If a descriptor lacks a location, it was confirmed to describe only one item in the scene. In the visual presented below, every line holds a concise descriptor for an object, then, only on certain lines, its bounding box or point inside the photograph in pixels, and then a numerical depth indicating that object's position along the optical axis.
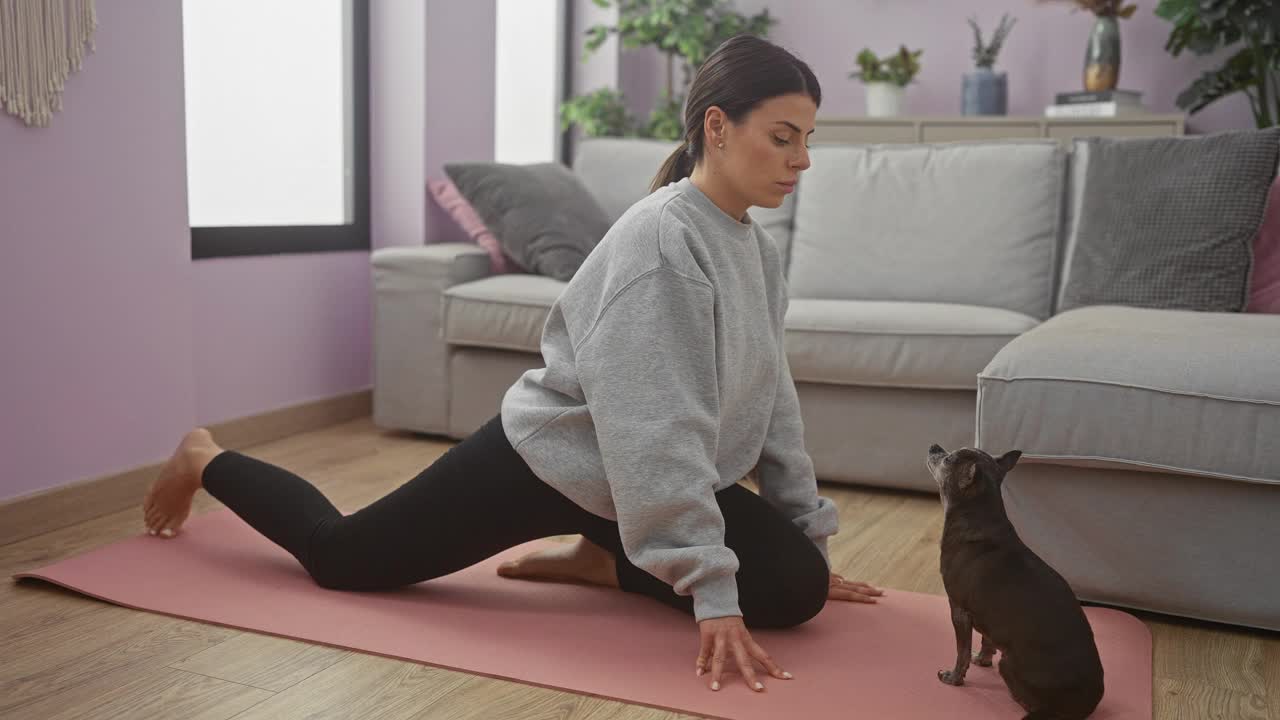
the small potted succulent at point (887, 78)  4.98
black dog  1.42
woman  1.56
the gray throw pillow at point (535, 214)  3.33
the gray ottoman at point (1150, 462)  1.85
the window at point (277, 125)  3.26
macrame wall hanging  2.21
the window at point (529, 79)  5.01
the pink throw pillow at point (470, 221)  3.49
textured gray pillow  2.67
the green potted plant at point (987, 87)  4.88
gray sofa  1.88
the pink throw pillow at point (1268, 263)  2.73
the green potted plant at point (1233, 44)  4.36
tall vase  4.68
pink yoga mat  1.56
